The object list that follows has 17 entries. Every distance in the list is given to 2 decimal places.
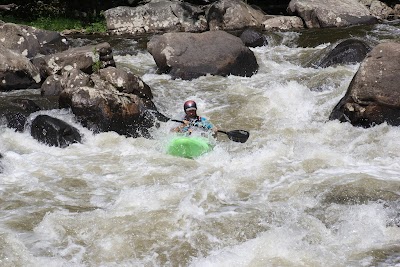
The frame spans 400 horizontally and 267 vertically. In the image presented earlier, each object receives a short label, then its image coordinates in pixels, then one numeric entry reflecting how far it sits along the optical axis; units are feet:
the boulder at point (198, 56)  68.74
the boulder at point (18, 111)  50.57
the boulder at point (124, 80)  55.98
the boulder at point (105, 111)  50.72
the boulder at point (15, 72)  60.80
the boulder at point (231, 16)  107.04
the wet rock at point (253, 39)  87.76
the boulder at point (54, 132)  47.93
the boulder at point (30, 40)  73.87
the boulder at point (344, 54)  69.08
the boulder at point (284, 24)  105.29
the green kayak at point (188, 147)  44.42
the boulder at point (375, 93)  49.26
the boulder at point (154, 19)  108.78
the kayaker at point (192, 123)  47.29
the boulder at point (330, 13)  103.86
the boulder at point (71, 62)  63.41
